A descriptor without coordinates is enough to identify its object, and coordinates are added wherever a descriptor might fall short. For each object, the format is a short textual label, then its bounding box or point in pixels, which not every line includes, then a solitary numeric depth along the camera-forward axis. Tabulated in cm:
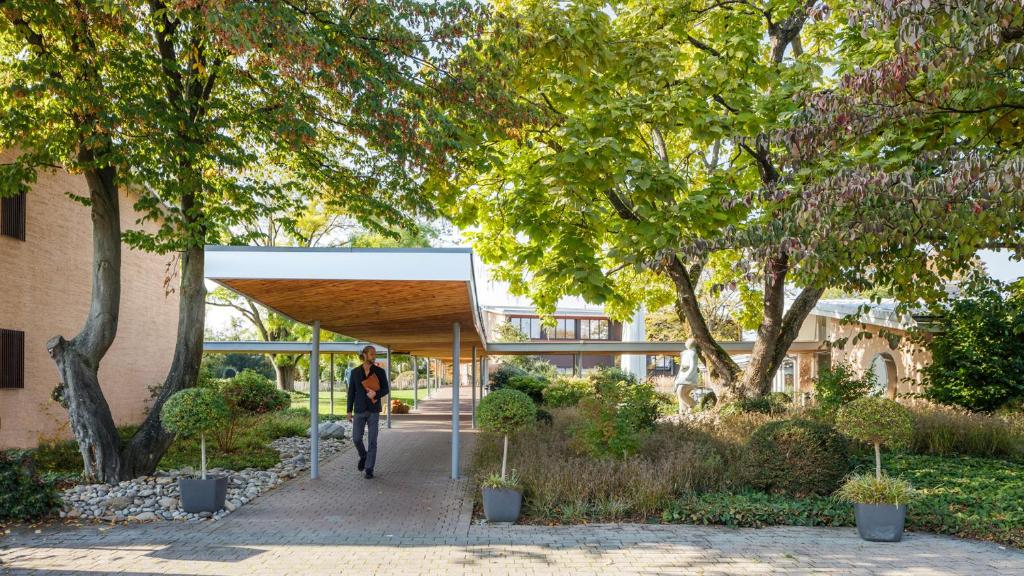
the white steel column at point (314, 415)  1146
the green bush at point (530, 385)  2642
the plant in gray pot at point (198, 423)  862
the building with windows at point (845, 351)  1959
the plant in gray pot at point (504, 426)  834
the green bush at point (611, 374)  2898
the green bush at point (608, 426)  1027
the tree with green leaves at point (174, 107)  970
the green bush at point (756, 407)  1480
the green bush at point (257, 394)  2208
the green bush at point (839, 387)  1431
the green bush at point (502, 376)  3093
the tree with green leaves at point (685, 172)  790
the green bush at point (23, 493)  813
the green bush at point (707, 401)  1872
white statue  1927
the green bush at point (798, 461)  904
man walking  1122
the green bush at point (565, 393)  2438
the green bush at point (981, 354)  1532
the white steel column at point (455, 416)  1136
